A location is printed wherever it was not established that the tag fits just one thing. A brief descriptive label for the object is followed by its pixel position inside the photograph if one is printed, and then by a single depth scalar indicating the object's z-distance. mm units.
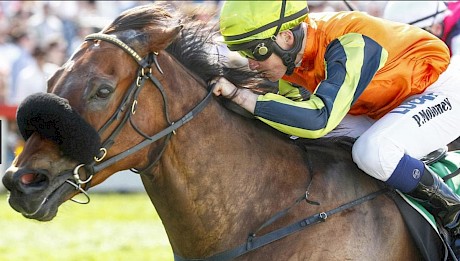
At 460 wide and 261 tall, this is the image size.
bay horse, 7922
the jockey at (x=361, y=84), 8867
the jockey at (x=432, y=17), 15719
